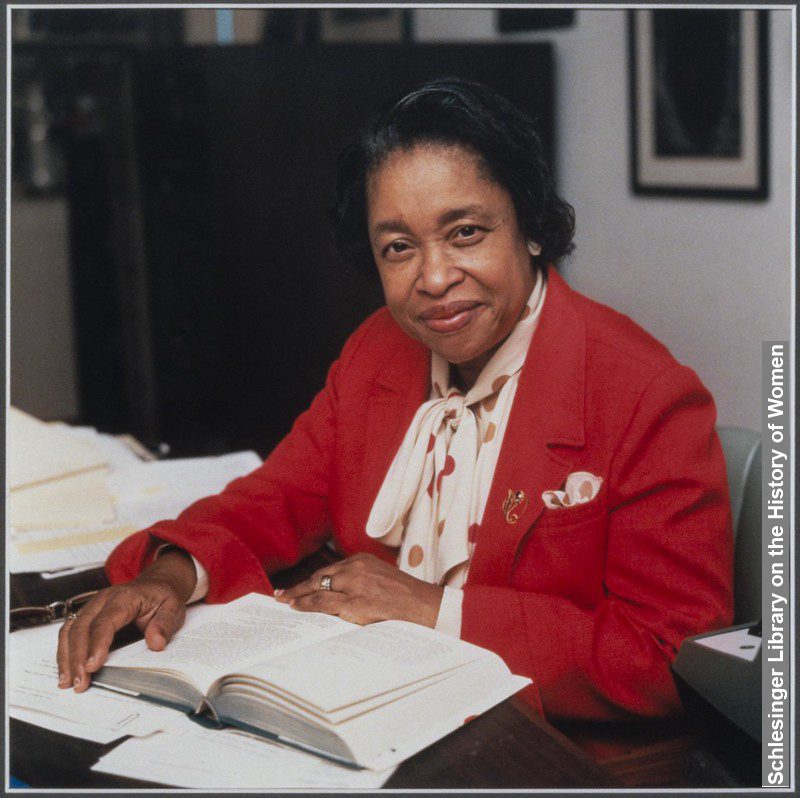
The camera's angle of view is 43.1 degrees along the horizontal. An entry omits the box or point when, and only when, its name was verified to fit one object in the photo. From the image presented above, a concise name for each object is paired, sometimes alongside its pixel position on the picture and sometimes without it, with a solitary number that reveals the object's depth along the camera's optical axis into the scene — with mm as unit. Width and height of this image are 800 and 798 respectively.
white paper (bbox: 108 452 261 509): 1761
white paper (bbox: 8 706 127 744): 978
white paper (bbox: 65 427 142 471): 1949
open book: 906
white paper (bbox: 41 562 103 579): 1444
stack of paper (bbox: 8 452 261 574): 1520
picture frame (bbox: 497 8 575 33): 2446
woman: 1140
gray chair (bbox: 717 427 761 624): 1283
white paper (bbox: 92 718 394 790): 894
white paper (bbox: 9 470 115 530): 1654
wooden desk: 899
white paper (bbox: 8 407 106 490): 1825
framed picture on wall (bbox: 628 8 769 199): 1693
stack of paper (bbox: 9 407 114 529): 1671
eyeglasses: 1244
